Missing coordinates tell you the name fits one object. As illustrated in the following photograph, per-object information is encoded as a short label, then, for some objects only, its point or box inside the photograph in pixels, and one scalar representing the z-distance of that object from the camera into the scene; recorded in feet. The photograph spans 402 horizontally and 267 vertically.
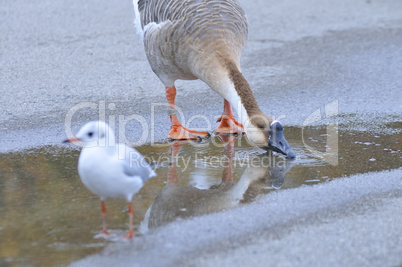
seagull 24.12
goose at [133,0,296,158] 35.14
